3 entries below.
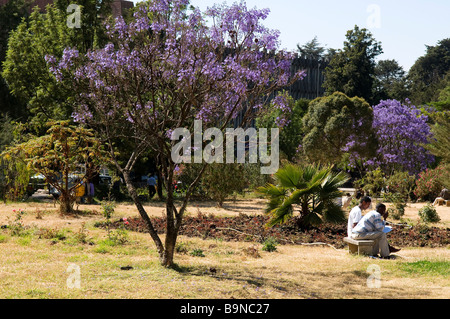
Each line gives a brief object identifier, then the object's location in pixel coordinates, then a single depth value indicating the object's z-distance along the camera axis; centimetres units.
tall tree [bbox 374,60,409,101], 7224
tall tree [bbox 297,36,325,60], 6906
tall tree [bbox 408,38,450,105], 6334
